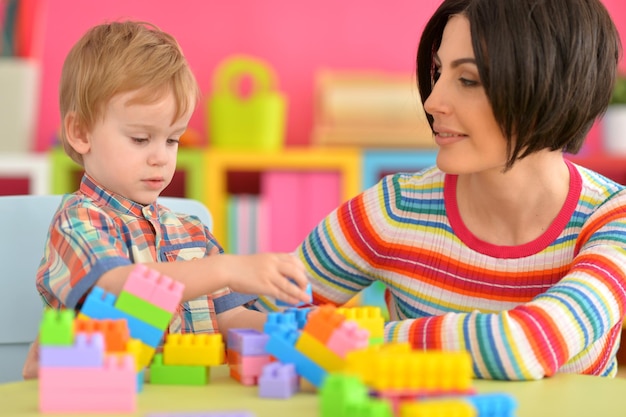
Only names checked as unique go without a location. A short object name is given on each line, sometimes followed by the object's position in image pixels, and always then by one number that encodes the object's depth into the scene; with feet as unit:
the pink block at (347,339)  4.54
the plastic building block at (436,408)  4.07
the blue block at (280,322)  4.78
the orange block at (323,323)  4.61
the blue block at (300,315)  4.82
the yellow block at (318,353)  4.57
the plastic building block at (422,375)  4.18
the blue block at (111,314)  4.65
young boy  5.32
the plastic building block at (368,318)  4.79
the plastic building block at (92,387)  4.39
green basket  10.79
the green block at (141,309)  4.65
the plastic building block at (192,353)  4.79
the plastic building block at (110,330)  4.52
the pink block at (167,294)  4.64
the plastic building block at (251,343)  4.81
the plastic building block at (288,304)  4.96
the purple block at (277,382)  4.59
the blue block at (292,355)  4.63
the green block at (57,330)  4.36
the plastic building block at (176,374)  4.79
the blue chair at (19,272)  5.89
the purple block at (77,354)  4.37
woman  5.14
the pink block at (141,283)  4.63
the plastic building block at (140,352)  4.54
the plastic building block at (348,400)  4.12
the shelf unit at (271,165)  10.58
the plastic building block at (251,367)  4.80
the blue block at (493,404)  4.19
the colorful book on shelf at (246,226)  10.60
